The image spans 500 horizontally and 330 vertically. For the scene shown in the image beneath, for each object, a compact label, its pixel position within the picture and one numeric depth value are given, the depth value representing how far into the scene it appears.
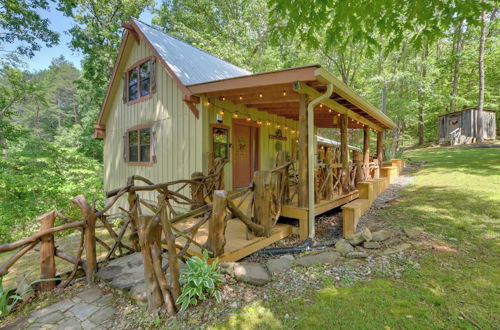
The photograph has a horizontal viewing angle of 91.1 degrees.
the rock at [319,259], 3.19
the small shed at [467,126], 16.14
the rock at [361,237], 3.59
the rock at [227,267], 2.90
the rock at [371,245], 3.46
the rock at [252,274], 2.76
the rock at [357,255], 3.19
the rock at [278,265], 3.06
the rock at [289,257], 3.40
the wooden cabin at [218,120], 4.52
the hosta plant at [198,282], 2.35
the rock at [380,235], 3.63
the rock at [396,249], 3.21
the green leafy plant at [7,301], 2.47
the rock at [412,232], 3.65
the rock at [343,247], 3.42
